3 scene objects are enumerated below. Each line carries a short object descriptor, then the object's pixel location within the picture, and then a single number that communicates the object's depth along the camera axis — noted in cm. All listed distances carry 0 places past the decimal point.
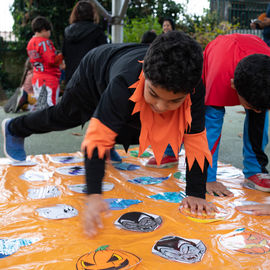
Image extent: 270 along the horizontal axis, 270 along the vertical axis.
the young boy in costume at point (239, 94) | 128
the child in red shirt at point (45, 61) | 316
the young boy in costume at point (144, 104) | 88
